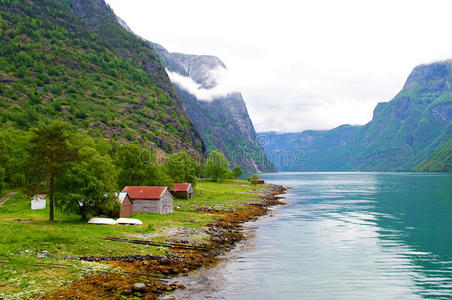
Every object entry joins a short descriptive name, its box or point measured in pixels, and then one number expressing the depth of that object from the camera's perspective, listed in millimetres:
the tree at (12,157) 75812
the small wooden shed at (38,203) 62719
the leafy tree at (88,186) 49969
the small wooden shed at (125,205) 59706
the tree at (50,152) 47906
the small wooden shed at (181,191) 96375
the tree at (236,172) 193500
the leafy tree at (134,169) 82062
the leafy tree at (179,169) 109062
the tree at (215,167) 177375
